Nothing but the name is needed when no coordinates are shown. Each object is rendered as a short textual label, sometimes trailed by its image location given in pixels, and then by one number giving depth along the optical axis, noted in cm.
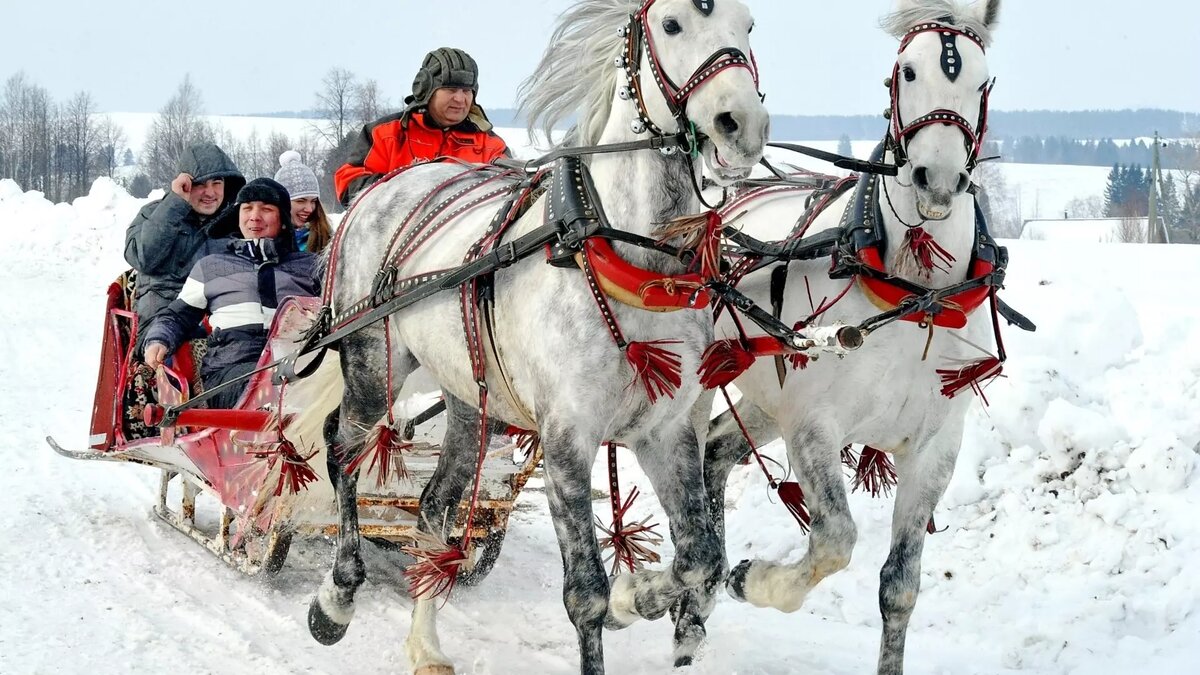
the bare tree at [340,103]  4588
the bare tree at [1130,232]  4717
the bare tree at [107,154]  7569
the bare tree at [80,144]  6894
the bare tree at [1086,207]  9739
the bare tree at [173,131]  5993
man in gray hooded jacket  692
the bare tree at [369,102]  3598
